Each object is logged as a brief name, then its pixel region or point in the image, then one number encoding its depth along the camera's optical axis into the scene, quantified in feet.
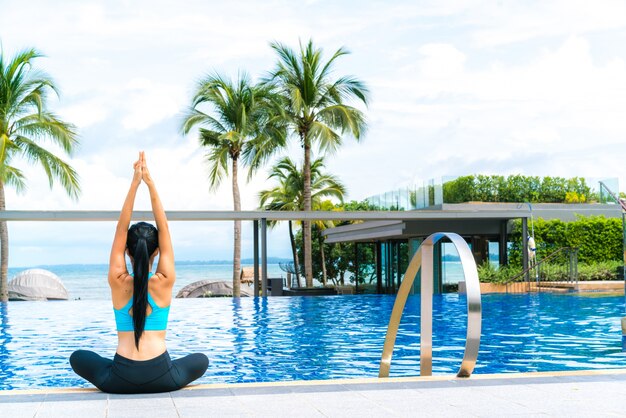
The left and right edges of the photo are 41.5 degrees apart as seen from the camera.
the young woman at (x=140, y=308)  17.63
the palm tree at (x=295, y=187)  120.47
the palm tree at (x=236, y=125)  97.45
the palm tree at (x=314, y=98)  96.58
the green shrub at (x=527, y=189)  100.32
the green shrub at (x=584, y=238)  90.99
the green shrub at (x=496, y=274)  85.15
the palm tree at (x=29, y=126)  84.48
